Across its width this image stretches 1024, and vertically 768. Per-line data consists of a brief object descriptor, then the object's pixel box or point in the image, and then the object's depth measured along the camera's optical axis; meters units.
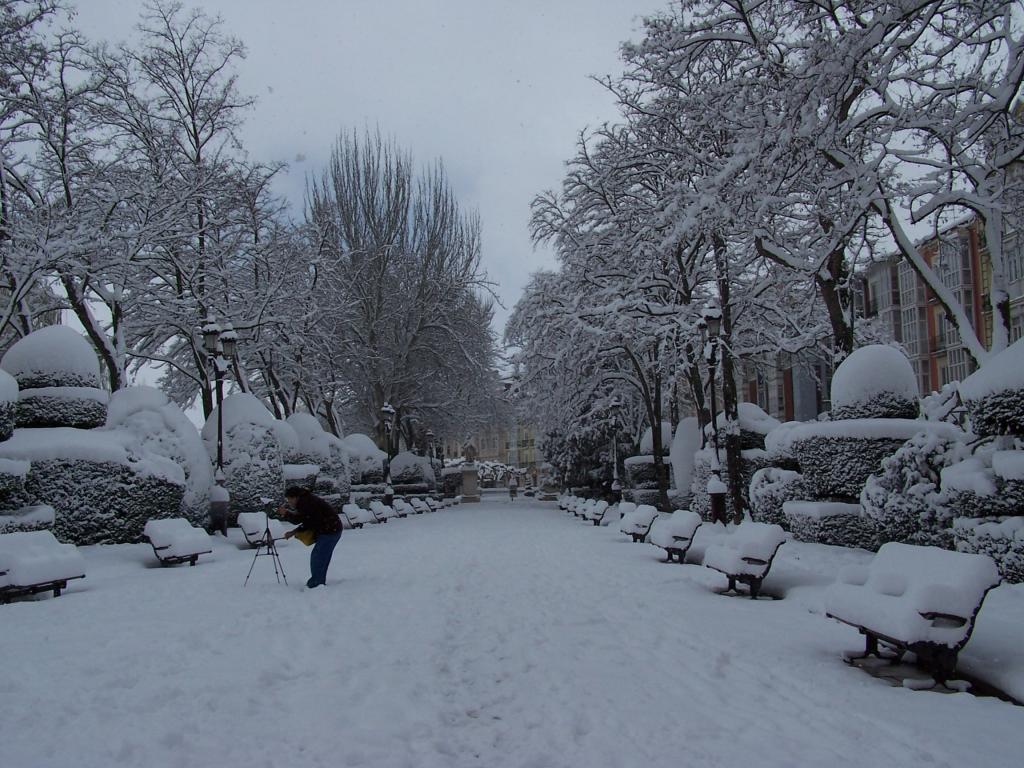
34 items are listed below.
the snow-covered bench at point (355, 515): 23.72
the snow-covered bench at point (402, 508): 32.37
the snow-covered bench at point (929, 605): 5.09
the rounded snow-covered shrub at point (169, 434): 15.41
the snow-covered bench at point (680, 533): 12.80
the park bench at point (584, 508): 27.43
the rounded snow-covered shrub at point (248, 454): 19.20
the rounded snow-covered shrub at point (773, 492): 14.66
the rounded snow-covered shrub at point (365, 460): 35.28
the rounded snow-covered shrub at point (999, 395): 7.72
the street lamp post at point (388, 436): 33.62
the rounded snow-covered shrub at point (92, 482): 13.34
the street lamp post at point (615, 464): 35.06
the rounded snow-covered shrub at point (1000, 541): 7.67
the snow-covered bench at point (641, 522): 16.98
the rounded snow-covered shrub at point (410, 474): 41.81
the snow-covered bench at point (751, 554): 8.95
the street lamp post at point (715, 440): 15.47
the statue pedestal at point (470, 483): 56.47
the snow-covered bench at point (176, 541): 12.60
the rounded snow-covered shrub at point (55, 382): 14.22
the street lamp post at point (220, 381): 17.22
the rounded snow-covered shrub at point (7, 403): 12.18
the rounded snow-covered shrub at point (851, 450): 12.33
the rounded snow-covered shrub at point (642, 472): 30.89
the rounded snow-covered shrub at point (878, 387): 12.85
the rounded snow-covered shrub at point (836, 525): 12.20
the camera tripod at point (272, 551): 11.49
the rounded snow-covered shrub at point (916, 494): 9.48
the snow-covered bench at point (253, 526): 15.79
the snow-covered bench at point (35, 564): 9.05
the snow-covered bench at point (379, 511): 28.05
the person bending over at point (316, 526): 10.41
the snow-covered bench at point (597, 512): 25.50
